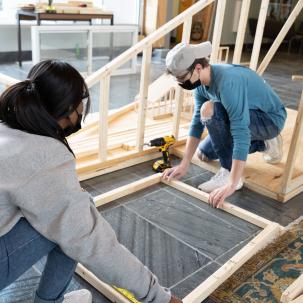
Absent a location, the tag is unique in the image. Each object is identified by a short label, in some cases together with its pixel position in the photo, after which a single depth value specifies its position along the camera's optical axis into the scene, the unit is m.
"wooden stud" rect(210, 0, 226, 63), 2.85
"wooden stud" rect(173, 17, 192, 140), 2.77
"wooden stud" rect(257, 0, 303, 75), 2.85
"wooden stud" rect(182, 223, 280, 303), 1.55
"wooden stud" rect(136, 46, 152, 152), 2.60
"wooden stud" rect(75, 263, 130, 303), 1.53
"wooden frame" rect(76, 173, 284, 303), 1.56
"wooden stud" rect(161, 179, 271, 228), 2.13
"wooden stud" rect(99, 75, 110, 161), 2.45
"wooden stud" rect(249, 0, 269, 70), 2.72
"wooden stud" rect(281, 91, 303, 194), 2.31
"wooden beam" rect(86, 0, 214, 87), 2.40
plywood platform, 2.50
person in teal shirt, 2.00
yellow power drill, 2.73
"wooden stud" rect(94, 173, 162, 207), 2.24
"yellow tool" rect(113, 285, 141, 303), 1.52
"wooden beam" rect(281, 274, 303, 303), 1.28
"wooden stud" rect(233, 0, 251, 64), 2.82
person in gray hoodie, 0.98
